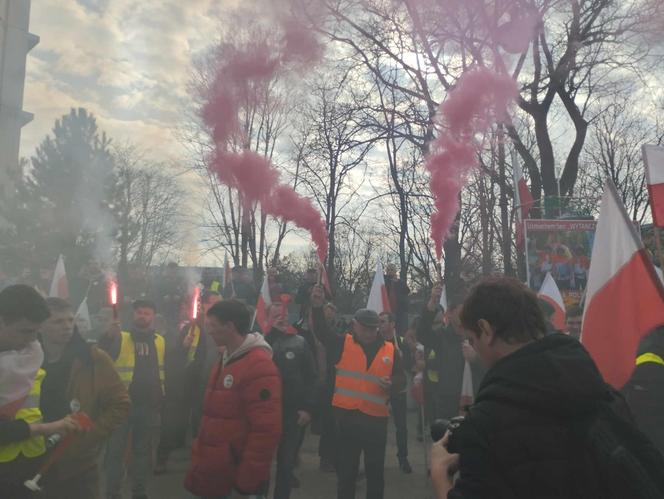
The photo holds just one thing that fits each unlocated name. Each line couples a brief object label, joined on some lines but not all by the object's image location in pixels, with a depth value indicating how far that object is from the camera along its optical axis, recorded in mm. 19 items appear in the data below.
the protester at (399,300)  11734
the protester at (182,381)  7250
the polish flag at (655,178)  4680
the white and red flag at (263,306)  8266
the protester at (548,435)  1493
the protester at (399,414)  7552
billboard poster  10430
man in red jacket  3445
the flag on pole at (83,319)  7457
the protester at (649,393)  3557
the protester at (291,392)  5453
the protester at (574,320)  5421
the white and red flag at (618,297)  3438
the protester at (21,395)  2930
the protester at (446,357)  6719
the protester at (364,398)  5227
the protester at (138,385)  5961
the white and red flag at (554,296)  7493
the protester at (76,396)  3389
